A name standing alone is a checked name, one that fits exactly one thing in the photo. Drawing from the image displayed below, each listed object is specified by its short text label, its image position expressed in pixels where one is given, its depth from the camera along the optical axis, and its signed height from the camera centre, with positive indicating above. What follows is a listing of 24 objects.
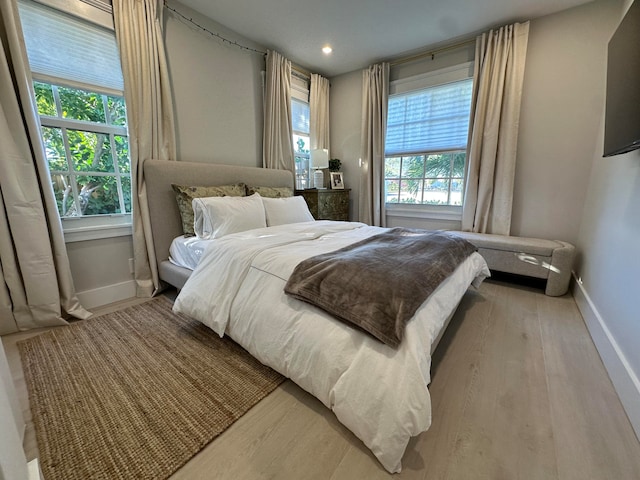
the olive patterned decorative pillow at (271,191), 2.92 -0.04
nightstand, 3.55 -0.22
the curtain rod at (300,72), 3.65 +1.62
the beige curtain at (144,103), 2.17 +0.75
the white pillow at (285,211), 2.67 -0.24
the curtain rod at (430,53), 3.12 +1.65
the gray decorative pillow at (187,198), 2.40 -0.08
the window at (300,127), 3.78 +0.89
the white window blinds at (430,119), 3.30 +0.88
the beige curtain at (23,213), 1.69 -0.15
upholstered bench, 2.46 -0.72
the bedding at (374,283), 1.10 -0.46
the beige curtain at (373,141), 3.66 +0.65
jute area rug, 1.04 -1.03
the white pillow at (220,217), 2.27 -0.24
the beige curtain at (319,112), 3.93 +1.15
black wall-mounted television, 1.39 +0.55
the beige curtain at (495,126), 2.82 +0.65
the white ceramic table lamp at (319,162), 3.78 +0.35
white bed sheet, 2.17 -0.53
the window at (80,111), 1.92 +0.65
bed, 0.98 -0.68
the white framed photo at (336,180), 4.09 +0.10
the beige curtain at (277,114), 3.28 +0.93
